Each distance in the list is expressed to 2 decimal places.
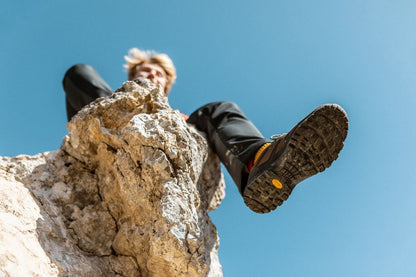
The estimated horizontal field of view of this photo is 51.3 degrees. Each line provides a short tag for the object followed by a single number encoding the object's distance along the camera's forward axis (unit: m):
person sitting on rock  0.91
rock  0.82
